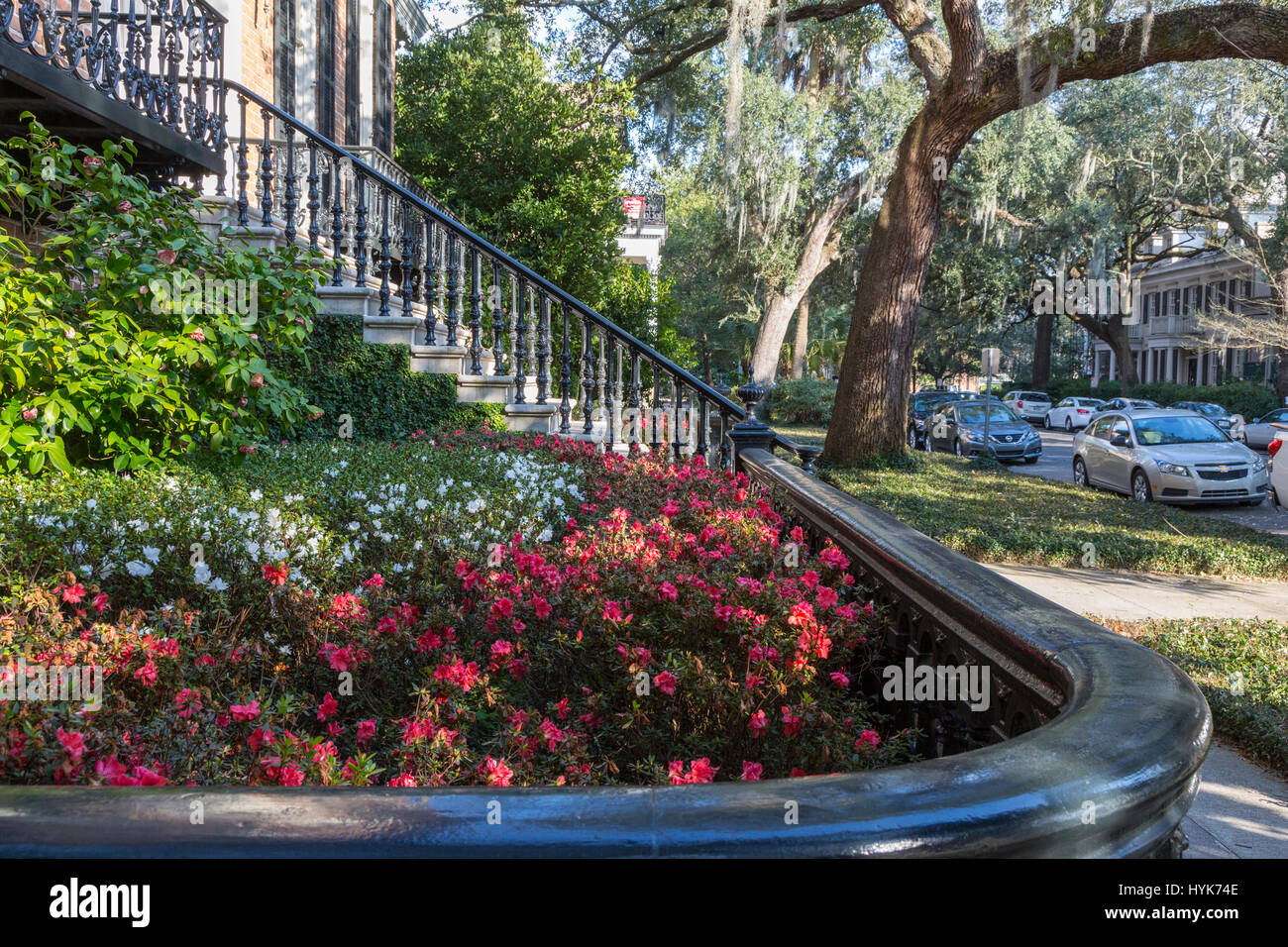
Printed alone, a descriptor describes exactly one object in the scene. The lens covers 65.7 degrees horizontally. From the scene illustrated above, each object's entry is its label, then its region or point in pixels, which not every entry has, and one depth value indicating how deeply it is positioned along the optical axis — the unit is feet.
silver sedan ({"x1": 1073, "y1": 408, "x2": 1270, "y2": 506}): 53.62
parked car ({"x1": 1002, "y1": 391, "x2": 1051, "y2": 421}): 159.84
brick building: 40.24
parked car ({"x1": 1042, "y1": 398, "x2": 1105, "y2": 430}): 150.92
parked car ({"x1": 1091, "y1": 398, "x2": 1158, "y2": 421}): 122.52
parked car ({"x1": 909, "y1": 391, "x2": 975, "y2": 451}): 100.91
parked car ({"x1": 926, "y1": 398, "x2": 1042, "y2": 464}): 86.33
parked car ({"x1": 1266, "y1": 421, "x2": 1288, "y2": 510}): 52.34
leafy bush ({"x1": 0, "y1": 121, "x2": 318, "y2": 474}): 15.37
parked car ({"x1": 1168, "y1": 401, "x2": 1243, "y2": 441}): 107.96
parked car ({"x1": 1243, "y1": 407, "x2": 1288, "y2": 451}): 102.83
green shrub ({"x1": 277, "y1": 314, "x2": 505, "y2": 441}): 30.07
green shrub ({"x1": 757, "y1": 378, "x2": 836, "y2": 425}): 131.13
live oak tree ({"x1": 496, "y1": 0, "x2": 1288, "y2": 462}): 40.32
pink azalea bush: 7.78
